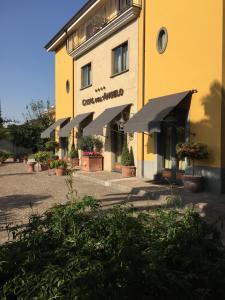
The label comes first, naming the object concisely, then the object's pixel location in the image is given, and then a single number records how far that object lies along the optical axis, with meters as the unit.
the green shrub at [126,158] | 11.38
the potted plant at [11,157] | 21.53
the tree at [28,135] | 22.47
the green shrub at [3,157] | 19.64
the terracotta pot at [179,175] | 9.37
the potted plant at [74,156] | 15.87
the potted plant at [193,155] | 7.99
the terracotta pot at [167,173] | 9.73
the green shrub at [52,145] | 19.66
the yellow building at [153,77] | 8.07
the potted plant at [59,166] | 13.05
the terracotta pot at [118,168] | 12.90
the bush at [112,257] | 1.86
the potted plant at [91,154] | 13.68
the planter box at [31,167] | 14.82
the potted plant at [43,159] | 15.21
